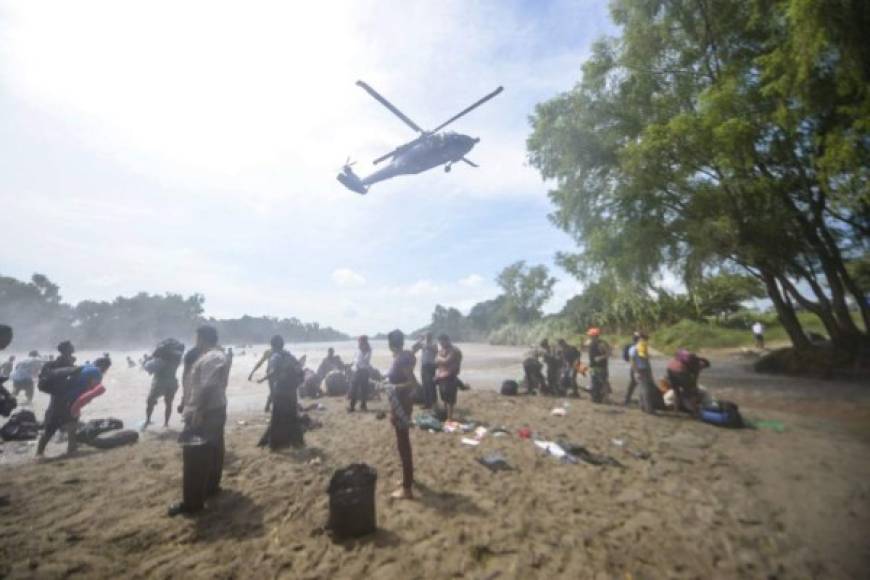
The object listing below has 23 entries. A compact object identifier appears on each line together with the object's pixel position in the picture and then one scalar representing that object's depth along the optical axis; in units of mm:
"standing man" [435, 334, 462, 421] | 8961
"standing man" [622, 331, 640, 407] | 9769
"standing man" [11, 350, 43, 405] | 14062
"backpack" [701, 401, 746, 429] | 8109
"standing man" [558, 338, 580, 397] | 12336
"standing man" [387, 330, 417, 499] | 4949
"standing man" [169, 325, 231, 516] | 4582
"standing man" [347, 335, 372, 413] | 10992
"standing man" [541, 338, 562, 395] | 12703
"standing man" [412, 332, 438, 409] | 10602
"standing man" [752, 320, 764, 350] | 22469
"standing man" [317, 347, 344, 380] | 15371
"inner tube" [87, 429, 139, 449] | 7648
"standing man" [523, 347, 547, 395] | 12836
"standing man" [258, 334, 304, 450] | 7328
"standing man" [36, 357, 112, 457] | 7023
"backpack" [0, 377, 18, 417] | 5793
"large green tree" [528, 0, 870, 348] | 10703
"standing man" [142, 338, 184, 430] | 9000
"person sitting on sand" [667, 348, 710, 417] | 9062
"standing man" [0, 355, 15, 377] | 17825
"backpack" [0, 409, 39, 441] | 8234
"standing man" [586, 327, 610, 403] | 11031
